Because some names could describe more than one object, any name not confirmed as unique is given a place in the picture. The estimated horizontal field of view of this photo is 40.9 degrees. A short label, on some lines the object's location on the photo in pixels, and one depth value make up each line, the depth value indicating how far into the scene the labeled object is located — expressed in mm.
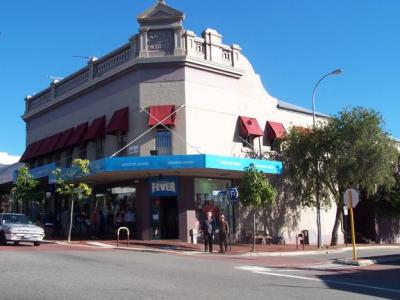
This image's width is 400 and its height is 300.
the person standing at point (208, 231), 24703
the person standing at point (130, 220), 29766
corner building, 29078
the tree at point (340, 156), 29953
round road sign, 21266
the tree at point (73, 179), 28000
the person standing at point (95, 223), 31311
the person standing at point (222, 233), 24406
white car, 23953
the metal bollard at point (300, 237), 31652
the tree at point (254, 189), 25703
